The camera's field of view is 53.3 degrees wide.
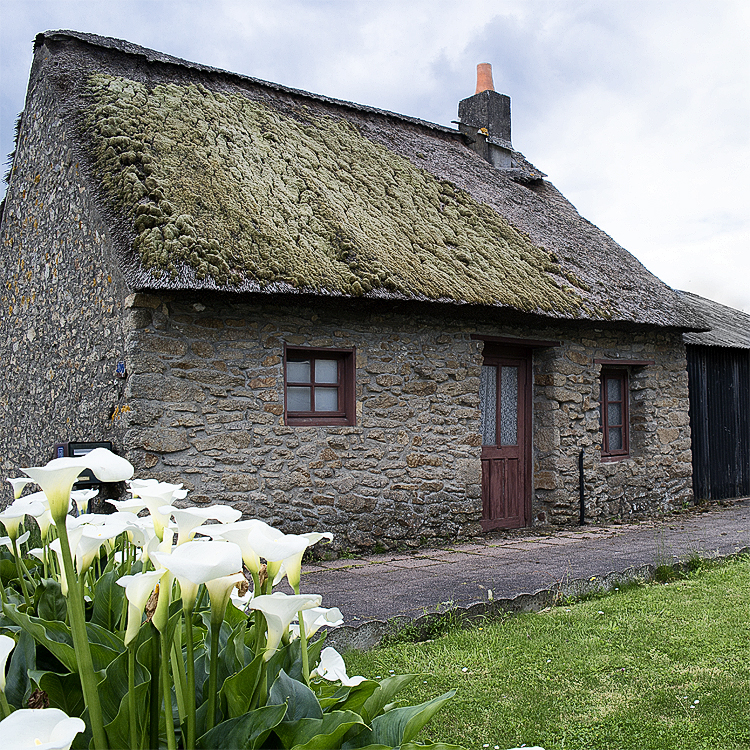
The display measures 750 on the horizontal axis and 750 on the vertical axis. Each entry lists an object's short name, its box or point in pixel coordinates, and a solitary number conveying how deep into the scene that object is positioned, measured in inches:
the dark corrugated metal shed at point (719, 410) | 404.5
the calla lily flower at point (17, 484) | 69.3
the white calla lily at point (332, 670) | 55.2
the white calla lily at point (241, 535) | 45.3
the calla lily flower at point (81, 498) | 74.5
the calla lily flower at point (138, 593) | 40.4
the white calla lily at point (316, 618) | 52.4
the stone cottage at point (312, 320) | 235.1
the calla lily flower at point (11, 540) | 68.8
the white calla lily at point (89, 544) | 48.8
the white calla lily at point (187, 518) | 46.8
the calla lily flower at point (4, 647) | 39.4
